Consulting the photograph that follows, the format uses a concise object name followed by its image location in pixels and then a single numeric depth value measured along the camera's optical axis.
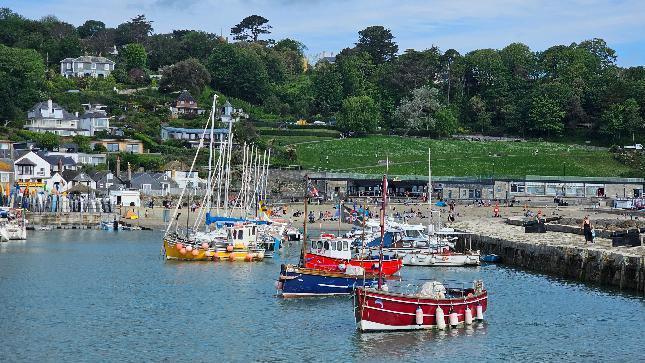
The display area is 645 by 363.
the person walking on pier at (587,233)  68.49
